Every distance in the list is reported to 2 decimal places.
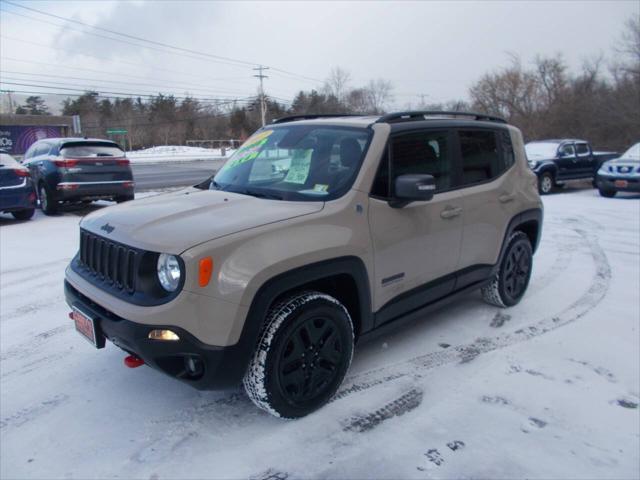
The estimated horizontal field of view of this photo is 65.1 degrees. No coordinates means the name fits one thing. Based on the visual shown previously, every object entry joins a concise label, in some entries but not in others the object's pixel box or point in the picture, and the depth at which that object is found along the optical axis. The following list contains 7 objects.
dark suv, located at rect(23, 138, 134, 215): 10.25
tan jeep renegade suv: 2.60
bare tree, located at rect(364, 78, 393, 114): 73.51
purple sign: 41.56
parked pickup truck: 14.89
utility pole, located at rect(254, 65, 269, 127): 63.11
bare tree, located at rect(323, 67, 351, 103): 73.57
